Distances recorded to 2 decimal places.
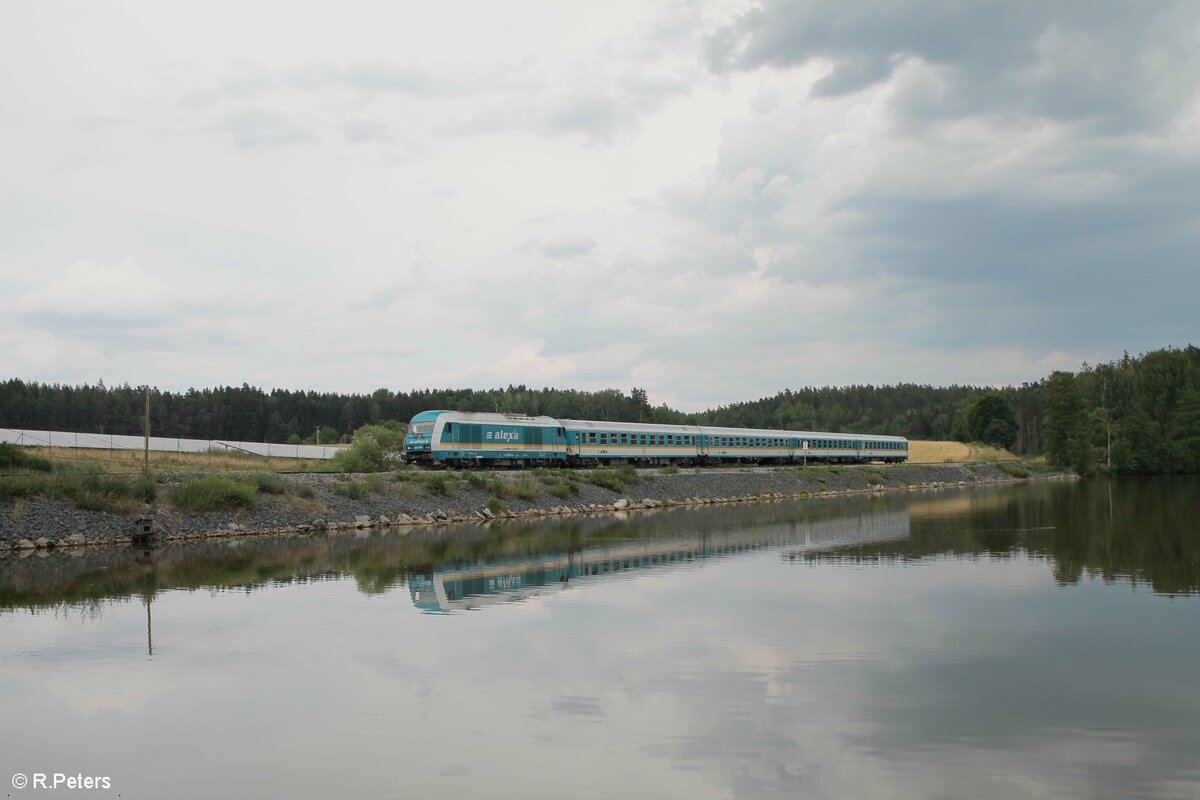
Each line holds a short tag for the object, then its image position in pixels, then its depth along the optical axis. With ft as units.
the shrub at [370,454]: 167.12
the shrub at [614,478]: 164.86
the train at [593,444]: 156.46
